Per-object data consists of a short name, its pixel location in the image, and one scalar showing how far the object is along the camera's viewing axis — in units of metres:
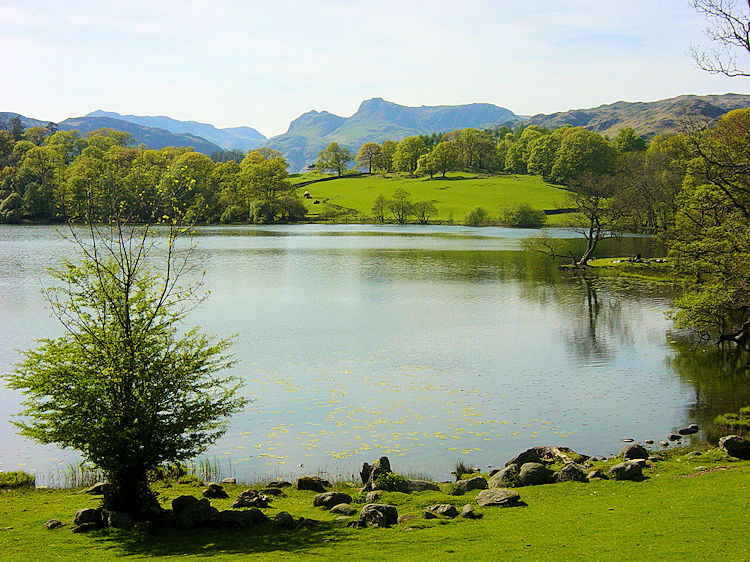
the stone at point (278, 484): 16.59
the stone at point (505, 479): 15.91
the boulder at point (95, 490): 15.91
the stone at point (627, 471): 15.55
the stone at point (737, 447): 17.31
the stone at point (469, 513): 13.35
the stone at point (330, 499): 14.65
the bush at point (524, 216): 125.50
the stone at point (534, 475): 15.95
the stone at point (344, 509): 14.05
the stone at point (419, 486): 15.73
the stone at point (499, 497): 14.10
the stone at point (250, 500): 14.44
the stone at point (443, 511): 13.45
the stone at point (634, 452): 17.81
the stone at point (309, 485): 16.36
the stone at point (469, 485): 15.57
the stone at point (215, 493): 15.46
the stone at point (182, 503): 13.66
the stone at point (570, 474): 15.80
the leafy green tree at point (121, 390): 13.41
